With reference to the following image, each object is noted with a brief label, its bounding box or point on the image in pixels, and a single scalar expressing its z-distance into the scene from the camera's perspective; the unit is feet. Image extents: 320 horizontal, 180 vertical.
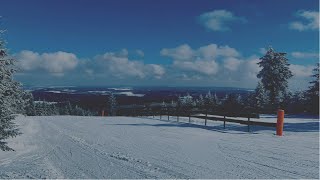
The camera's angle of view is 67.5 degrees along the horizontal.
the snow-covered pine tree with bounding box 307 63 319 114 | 92.81
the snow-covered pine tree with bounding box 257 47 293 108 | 116.04
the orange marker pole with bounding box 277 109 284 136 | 35.10
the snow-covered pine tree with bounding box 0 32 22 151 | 27.97
